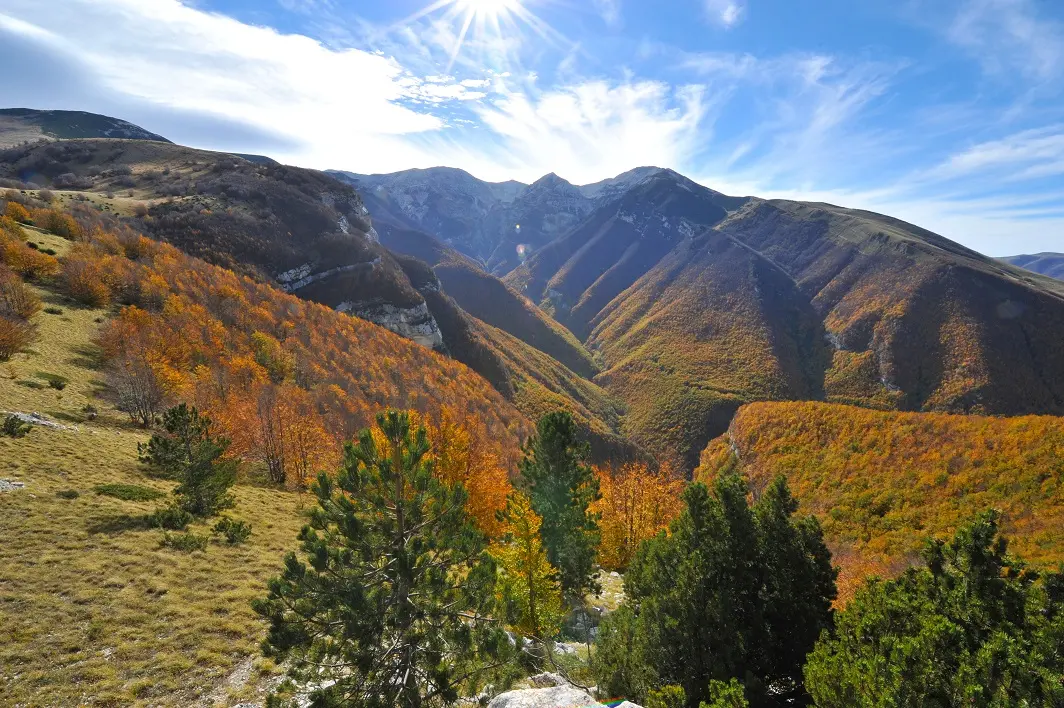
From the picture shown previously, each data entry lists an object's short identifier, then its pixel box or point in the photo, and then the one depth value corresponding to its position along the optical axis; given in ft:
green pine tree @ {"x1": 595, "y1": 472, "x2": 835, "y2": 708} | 36.47
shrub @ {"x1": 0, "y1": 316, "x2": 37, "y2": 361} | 97.76
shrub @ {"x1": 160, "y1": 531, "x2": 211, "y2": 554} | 58.29
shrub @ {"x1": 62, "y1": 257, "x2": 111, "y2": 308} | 150.10
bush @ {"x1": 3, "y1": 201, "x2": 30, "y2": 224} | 189.67
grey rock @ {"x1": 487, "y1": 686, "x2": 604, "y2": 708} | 34.88
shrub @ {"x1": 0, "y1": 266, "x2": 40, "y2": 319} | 112.27
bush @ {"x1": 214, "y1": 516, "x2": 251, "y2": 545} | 64.95
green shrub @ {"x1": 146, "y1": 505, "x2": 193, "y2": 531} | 61.93
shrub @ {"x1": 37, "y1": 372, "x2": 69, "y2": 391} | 96.07
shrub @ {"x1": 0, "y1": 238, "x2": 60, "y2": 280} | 147.13
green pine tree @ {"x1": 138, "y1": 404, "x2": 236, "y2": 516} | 68.59
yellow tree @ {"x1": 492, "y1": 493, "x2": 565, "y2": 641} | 62.80
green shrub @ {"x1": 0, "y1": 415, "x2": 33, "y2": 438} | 71.41
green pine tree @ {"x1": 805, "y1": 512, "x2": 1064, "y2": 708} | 19.03
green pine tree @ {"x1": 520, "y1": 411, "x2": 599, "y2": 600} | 79.00
